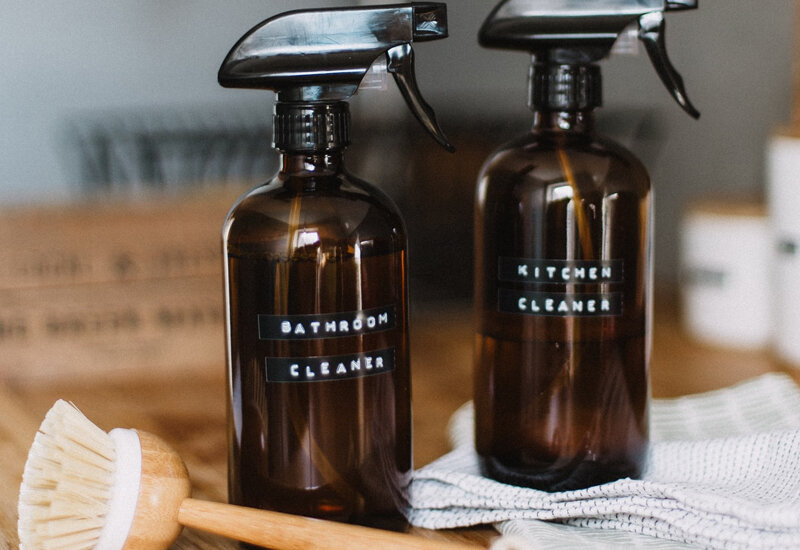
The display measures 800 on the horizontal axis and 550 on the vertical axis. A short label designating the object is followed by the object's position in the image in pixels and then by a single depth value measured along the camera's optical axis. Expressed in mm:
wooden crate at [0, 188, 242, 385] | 713
